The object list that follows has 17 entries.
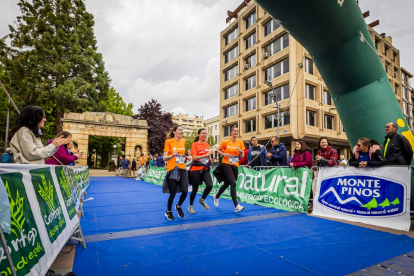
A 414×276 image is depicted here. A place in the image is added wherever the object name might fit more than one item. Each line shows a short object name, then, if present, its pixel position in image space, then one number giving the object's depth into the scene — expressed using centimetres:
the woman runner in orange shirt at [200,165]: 570
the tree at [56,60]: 2373
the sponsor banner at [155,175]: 1526
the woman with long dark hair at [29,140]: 307
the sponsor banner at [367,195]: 463
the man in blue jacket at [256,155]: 829
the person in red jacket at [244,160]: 903
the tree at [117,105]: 4023
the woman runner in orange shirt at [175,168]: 524
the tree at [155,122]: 3509
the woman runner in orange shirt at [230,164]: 598
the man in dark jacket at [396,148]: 493
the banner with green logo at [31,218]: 188
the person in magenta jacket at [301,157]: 648
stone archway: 2416
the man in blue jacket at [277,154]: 788
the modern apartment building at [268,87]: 2519
